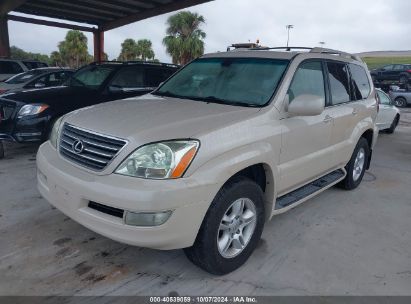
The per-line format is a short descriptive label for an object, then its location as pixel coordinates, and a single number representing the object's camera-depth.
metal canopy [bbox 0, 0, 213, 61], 13.43
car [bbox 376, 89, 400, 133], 10.18
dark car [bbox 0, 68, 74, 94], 9.81
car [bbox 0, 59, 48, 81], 12.95
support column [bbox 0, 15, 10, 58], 15.09
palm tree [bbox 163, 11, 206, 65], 30.98
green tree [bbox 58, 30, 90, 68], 42.88
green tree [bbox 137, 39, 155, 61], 45.40
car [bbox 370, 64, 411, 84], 25.17
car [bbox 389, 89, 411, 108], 18.80
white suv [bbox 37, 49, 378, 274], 2.48
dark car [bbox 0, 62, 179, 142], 5.76
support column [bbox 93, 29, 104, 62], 17.73
